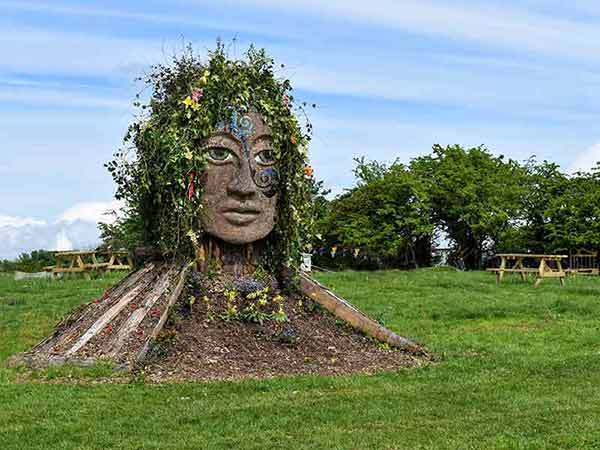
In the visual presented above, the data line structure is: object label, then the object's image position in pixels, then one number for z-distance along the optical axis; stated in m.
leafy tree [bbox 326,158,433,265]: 37.06
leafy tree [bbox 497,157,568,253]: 37.12
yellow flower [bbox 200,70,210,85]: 11.53
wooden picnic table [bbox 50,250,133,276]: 25.53
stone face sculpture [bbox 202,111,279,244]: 11.62
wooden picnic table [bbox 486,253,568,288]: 23.84
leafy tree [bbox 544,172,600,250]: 35.41
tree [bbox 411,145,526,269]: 37.22
